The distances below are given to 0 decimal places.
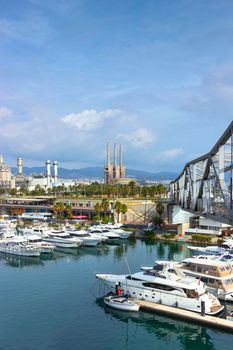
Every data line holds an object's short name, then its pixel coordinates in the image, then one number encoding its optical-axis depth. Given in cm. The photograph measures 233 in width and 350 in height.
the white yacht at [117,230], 7038
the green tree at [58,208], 9491
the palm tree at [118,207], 8368
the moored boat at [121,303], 3211
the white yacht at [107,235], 6862
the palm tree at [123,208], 8450
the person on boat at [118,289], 3447
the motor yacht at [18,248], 5475
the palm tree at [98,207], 8794
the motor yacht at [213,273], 3488
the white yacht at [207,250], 5119
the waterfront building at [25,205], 11058
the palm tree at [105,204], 8738
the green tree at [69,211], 9362
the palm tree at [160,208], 8194
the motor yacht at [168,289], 3136
